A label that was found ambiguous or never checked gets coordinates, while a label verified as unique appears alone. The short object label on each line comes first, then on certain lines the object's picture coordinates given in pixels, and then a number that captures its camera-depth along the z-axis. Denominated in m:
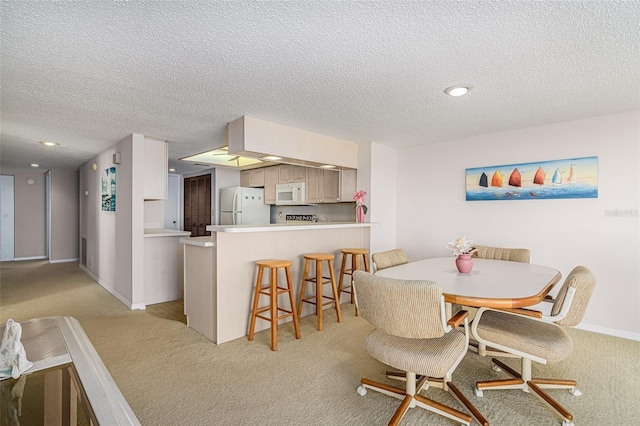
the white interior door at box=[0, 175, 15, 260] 6.90
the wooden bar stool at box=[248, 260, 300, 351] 2.77
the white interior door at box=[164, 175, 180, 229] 7.56
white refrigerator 5.94
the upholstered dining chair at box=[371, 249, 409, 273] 2.71
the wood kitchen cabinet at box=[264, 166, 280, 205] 5.90
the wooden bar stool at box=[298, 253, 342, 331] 3.22
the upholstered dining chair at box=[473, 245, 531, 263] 2.99
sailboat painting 3.28
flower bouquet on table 2.35
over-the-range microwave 5.31
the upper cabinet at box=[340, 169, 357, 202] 4.65
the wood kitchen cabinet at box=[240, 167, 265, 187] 6.23
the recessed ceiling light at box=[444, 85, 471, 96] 2.47
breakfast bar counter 2.89
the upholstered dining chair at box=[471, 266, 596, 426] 1.79
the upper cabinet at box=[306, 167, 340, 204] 4.89
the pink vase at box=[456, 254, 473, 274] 2.35
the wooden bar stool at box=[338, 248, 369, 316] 3.74
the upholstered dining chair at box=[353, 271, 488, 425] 1.58
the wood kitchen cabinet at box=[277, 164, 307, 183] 5.36
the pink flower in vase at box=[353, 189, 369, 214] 4.34
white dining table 1.73
